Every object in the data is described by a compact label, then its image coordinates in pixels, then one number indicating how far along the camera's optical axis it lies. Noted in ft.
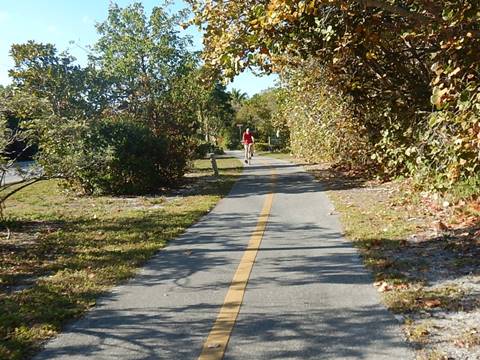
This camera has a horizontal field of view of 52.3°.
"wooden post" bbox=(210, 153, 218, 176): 68.03
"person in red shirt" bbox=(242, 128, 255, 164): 86.48
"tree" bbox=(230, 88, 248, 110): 259.19
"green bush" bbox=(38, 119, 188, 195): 48.13
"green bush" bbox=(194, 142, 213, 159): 121.92
